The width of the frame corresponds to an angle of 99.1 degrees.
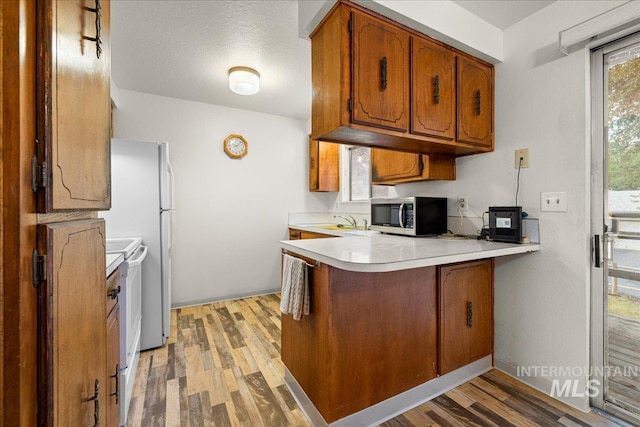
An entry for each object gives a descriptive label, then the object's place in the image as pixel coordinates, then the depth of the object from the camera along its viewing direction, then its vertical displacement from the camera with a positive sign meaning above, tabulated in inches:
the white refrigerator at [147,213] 85.7 -0.5
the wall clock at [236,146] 137.3 +33.4
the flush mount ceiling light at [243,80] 99.3 +48.4
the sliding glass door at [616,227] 57.5 -3.5
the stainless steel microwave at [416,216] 82.6 -1.5
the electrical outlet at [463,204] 85.8 +2.2
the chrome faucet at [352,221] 141.8 -5.4
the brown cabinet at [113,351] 45.8 -25.1
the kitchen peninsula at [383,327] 52.9 -26.0
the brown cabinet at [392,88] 56.9 +29.3
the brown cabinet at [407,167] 85.2 +14.7
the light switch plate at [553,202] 65.2 +2.2
